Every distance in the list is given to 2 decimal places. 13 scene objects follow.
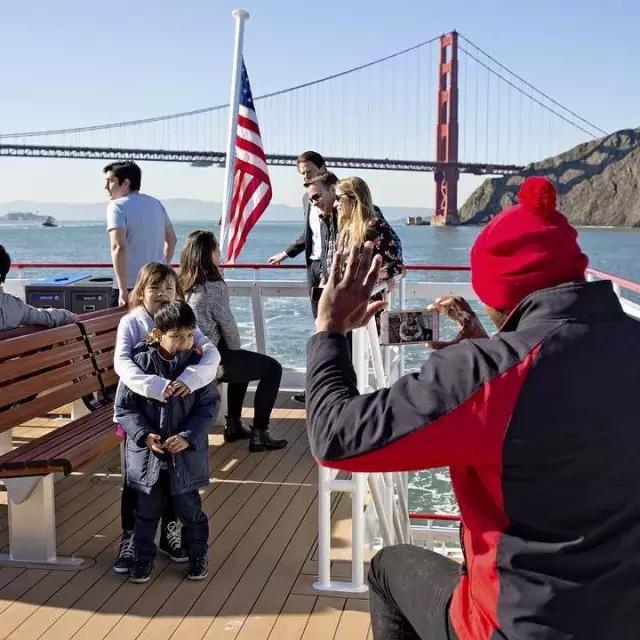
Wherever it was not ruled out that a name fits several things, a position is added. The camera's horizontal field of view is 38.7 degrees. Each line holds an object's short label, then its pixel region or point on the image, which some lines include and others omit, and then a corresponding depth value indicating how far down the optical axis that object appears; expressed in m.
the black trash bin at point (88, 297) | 5.34
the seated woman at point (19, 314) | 3.65
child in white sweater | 2.73
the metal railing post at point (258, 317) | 5.21
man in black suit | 4.36
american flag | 6.21
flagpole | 6.17
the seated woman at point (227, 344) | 3.98
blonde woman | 3.37
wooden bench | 2.80
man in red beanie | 1.08
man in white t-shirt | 4.02
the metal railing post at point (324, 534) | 2.50
